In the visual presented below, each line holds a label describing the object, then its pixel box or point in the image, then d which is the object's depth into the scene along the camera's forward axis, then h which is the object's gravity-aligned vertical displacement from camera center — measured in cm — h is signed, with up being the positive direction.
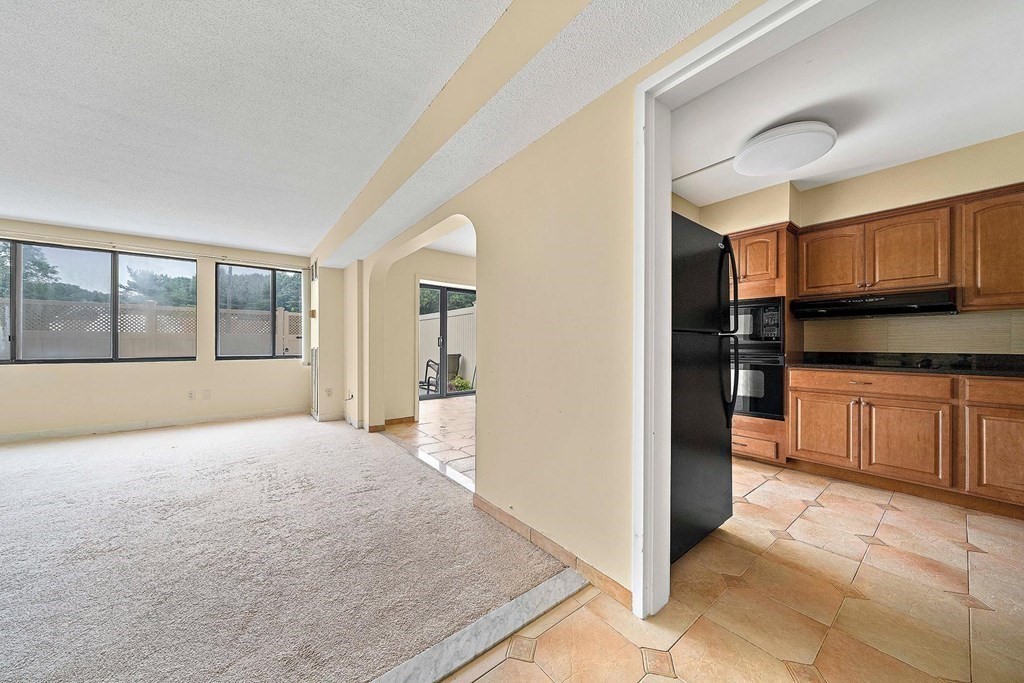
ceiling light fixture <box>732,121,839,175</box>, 221 +126
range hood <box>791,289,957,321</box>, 265 +30
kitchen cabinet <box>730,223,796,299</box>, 318 +76
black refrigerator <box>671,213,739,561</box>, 173 -21
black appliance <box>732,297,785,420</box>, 313 -14
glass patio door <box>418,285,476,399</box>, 720 +2
